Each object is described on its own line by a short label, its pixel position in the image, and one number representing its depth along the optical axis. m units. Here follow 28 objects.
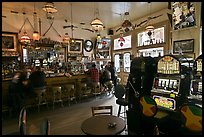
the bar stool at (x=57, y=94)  4.76
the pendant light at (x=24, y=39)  5.87
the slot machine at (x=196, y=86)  2.27
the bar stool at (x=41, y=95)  4.12
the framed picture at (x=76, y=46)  8.09
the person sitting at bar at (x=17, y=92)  2.44
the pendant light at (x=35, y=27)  6.01
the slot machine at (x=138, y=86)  2.98
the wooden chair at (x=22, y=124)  1.24
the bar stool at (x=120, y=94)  3.57
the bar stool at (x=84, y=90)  5.45
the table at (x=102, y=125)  1.97
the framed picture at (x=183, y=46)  4.71
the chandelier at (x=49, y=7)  3.58
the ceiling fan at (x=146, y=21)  6.53
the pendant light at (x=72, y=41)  7.75
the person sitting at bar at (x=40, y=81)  3.68
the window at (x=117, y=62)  9.08
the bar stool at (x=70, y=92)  5.08
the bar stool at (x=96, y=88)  5.71
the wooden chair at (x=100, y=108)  2.70
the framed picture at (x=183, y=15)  4.37
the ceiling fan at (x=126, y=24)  5.05
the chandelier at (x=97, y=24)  4.48
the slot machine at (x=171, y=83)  2.50
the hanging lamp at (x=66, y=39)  7.20
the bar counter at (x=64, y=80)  4.88
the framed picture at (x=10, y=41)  6.08
